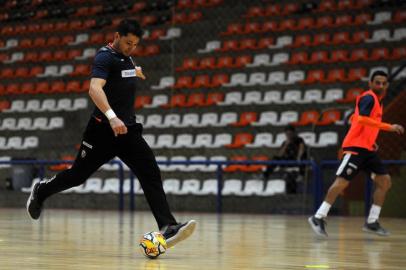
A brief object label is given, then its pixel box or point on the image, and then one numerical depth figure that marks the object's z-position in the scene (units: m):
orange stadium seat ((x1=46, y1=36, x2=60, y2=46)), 23.34
